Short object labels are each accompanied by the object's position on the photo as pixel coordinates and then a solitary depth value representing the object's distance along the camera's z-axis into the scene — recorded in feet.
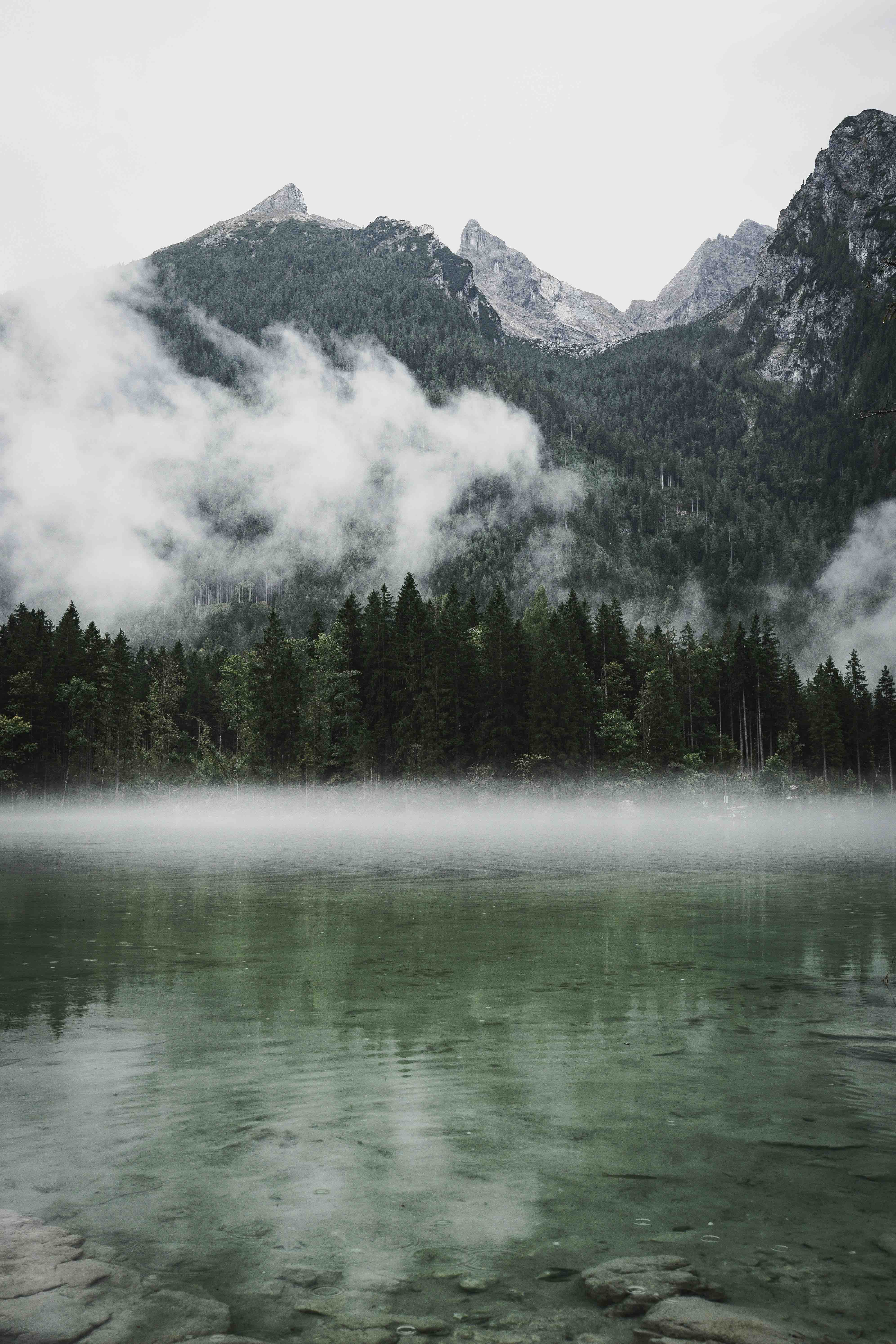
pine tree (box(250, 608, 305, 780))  355.97
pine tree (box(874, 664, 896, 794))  520.01
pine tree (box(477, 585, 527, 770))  344.08
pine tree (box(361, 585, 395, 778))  355.97
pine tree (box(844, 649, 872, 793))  504.84
